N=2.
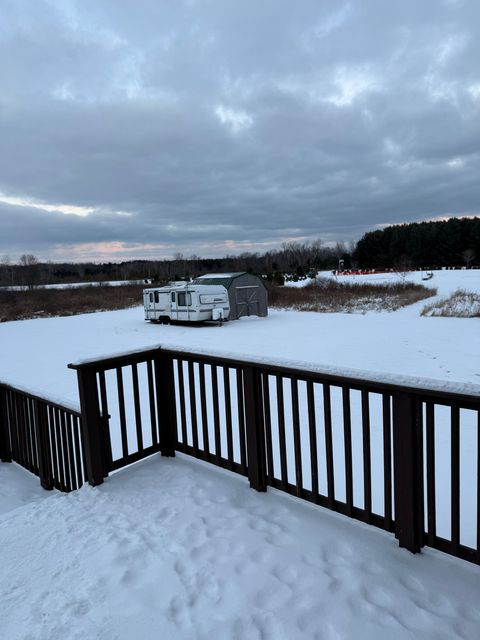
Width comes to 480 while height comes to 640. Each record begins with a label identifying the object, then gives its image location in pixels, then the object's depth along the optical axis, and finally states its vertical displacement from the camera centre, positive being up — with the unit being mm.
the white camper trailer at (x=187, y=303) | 17297 -1004
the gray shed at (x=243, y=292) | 19047 -753
